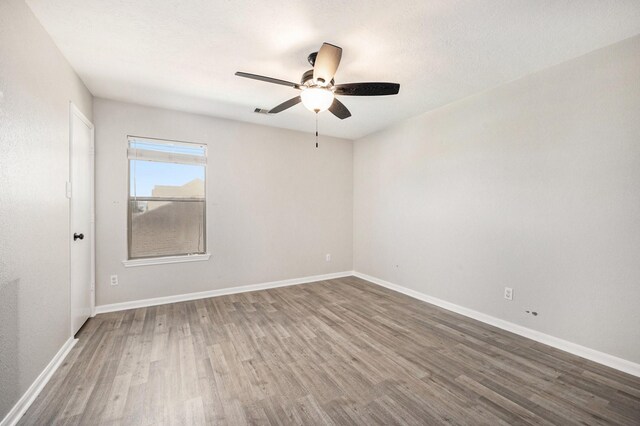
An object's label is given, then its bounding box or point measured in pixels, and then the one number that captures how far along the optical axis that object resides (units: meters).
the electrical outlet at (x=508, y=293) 2.80
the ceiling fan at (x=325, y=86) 1.92
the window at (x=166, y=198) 3.50
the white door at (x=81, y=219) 2.54
